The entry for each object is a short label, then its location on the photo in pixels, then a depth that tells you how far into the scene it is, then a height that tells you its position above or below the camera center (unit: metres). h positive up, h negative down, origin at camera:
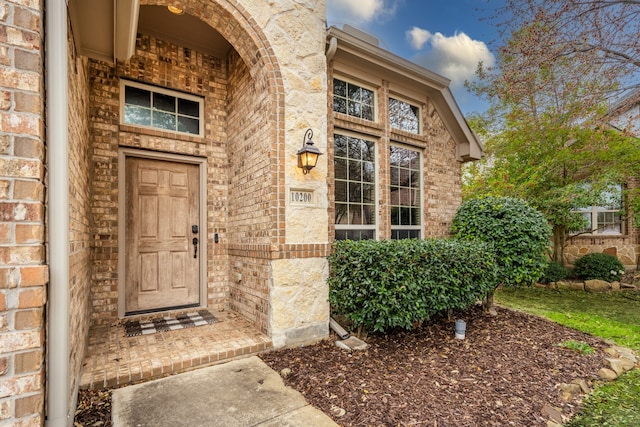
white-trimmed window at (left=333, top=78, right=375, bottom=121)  4.68 +1.91
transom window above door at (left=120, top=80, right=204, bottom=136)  3.80 +1.47
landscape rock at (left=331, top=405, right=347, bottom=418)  2.19 -1.37
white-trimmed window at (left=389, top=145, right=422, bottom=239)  5.29 +0.50
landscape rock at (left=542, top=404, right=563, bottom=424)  2.31 -1.48
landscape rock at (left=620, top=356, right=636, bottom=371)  3.22 -1.52
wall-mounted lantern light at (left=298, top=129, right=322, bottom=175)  3.28 +0.70
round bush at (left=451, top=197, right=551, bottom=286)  4.63 -0.29
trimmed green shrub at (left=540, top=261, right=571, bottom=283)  7.42 -1.30
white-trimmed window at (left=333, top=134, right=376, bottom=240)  4.63 +0.52
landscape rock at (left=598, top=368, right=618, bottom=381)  3.02 -1.52
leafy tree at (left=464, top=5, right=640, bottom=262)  4.68 +1.91
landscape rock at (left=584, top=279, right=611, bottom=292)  7.24 -1.56
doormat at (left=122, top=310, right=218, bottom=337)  3.41 -1.20
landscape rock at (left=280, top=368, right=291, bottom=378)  2.71 -1.34
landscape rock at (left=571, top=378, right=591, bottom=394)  2.79 -1.51
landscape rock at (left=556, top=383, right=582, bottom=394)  2.73 -1.49
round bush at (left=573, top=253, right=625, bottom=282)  7.49 -1.19
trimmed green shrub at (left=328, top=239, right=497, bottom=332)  3.29 -0.67
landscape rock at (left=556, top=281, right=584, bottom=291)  7.39 -1.58
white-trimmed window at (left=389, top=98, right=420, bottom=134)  5.34 +1.87
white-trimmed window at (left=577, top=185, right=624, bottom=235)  9.06 +0.02
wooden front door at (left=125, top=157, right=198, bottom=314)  3.80 -0.16
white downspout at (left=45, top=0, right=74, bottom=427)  1.46 +0.01
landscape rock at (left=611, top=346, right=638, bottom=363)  3.37 -1.50
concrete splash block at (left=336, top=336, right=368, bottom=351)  3.28 -1.33
